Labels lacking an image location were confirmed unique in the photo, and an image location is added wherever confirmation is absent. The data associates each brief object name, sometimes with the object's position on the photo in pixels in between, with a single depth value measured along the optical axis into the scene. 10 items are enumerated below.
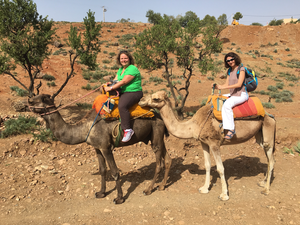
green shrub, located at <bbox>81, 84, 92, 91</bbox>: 20.01
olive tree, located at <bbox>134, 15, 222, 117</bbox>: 13.13
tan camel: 4.82
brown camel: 4.64
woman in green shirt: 4.51
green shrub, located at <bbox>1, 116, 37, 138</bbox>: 8.16
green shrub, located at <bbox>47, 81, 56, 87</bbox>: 18.93
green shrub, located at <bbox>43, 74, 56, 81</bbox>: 20.18
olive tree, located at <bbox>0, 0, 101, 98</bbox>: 9.80
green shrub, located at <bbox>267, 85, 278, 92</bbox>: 21.22
